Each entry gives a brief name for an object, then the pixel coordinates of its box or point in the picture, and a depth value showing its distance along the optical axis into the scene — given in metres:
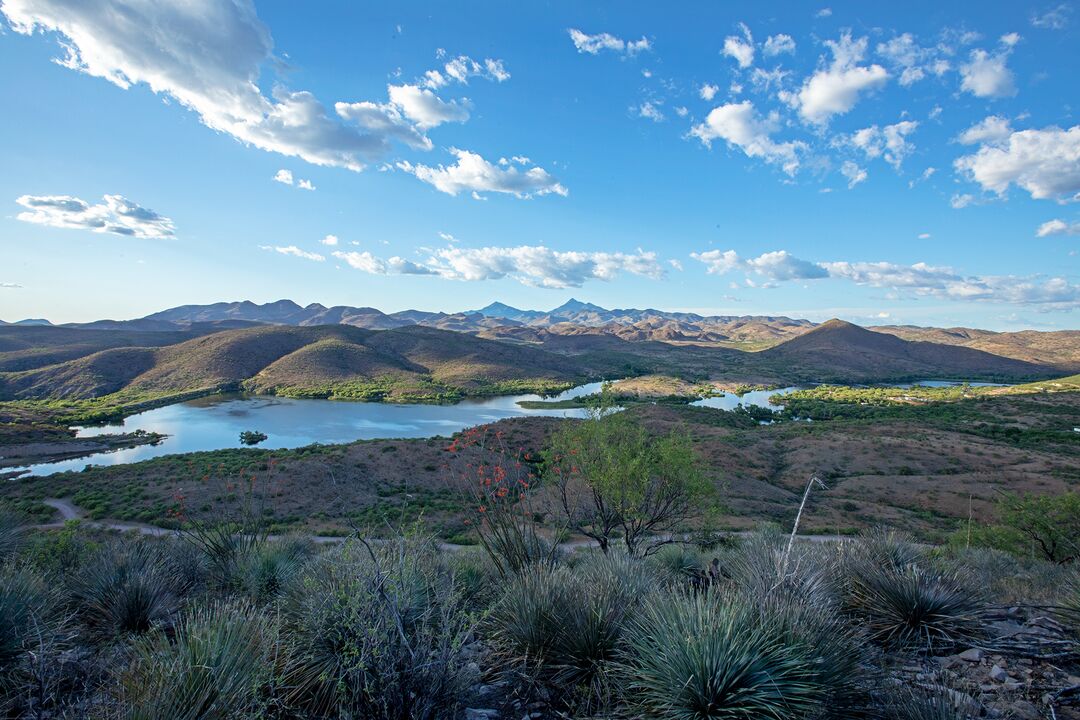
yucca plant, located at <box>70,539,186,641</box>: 5.37
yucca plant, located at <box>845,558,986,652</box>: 4.75
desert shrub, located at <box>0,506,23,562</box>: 7.54
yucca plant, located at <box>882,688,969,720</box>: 2.98
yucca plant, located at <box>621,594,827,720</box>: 3.00
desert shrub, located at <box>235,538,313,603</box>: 6.45
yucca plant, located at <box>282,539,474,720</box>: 3.27
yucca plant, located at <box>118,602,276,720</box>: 2.80
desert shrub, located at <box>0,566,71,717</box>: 3.46
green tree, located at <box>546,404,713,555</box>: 13.43
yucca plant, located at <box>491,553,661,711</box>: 3.98
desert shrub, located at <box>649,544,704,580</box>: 7.41
